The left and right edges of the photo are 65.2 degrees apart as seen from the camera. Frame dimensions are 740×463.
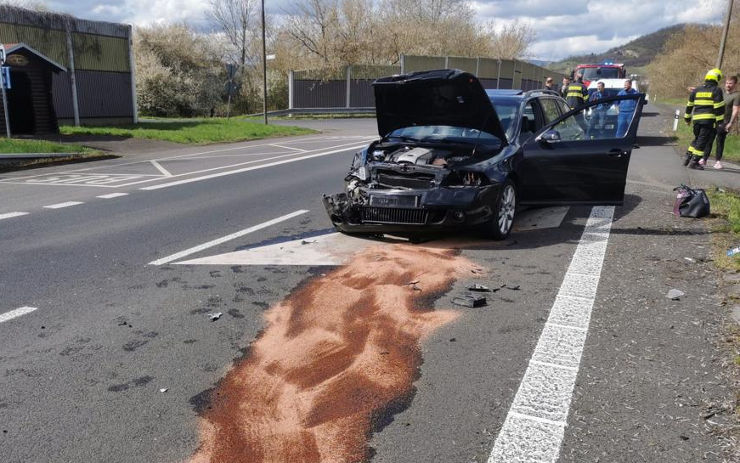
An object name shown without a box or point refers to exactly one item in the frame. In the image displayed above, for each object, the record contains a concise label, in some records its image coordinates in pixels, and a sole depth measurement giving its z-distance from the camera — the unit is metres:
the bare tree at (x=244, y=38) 52.72
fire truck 24.70
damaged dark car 6.08
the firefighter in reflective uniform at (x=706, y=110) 11.55
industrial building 18.95
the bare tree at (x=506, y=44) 58.97
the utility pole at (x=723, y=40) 20.61
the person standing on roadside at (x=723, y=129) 12.19
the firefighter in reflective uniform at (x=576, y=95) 15.23
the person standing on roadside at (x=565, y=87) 17.51
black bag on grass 7.73
